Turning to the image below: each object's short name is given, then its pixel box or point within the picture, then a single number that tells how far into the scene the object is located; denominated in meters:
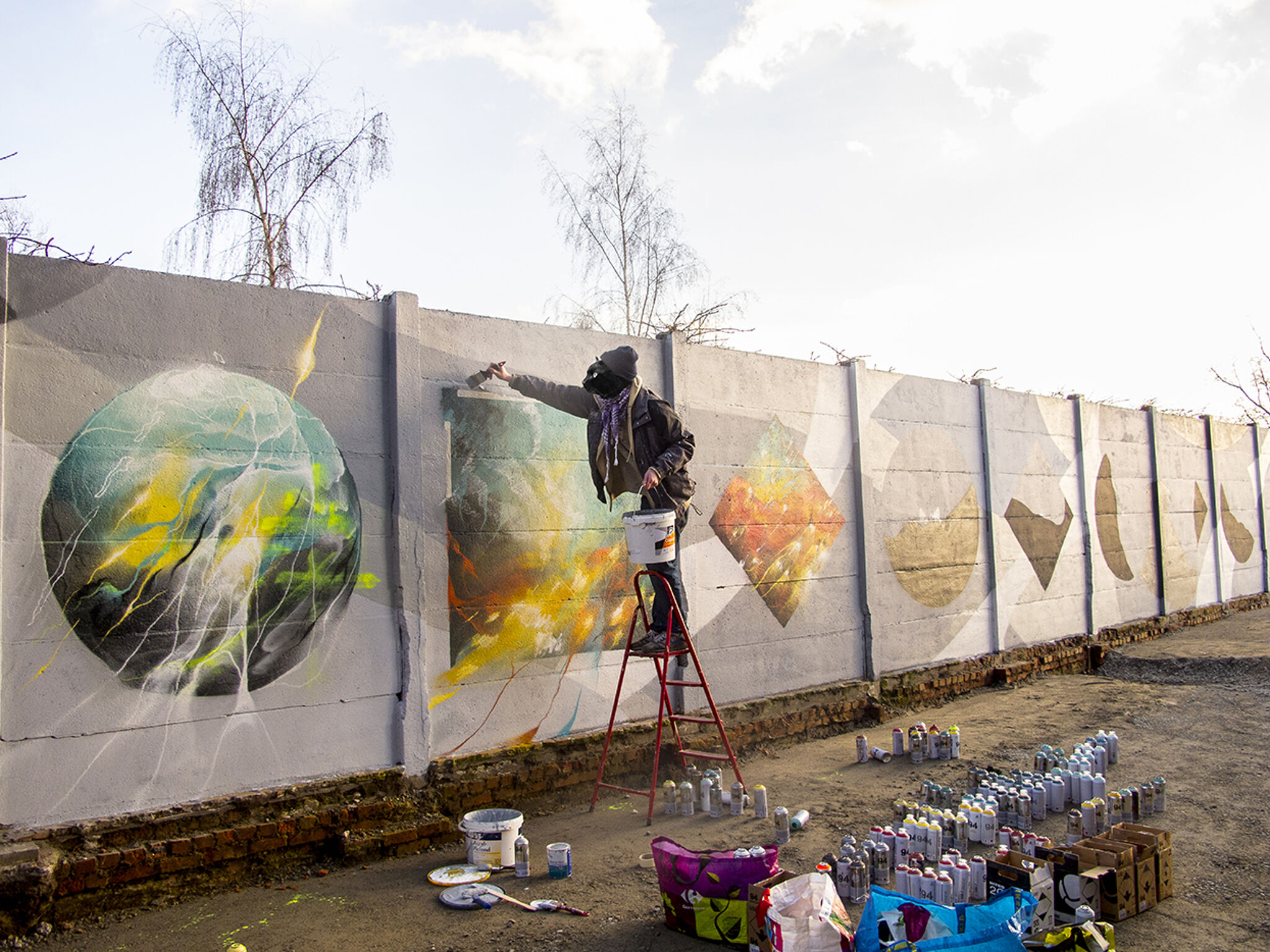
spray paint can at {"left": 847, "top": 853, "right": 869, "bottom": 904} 3.69
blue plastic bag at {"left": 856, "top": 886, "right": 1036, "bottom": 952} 2.72
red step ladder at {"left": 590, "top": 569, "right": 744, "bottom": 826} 4.70
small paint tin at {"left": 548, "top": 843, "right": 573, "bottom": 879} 4.00
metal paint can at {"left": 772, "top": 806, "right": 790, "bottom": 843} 4.37
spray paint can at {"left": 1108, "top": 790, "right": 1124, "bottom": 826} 4.57
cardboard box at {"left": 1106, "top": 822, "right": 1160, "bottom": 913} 3.50
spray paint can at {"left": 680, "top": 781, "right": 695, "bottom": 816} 4.89
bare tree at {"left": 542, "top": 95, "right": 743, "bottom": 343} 14.66
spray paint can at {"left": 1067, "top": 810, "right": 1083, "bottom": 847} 4.35
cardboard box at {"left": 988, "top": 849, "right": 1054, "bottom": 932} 3.28
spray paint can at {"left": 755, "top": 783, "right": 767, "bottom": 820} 4.83
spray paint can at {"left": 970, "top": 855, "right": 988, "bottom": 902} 3.63
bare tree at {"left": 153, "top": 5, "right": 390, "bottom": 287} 10.55
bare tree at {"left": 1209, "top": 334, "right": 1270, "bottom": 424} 22.78
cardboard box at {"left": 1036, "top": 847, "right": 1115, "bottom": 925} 3.31
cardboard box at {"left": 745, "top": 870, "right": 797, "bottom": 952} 3.06
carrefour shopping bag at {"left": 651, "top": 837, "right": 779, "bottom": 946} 3.22
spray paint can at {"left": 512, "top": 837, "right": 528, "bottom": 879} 4.00
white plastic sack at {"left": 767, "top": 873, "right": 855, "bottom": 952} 2.87
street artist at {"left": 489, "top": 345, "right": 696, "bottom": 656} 4.89
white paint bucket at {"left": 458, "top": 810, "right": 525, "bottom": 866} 4.14
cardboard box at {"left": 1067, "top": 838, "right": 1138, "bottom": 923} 3.37
